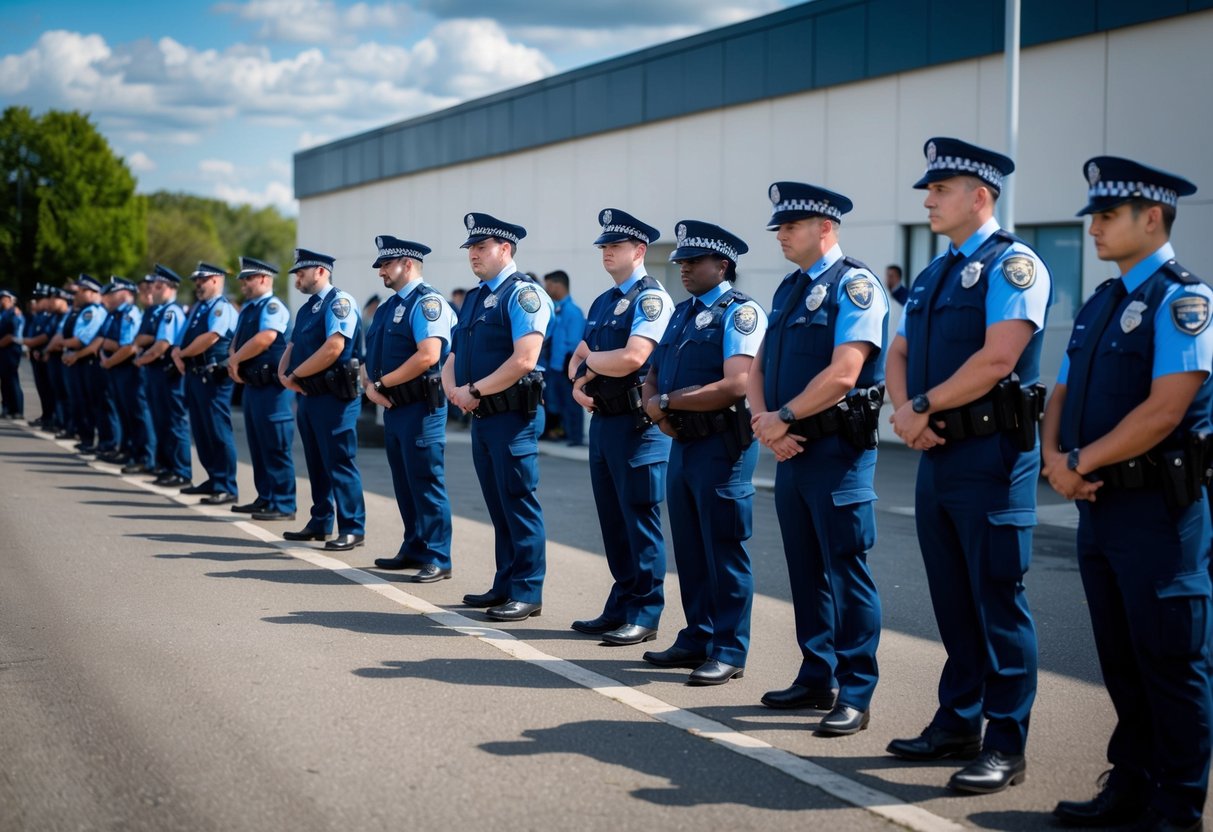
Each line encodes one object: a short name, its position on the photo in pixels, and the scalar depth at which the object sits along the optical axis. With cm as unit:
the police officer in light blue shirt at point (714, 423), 602
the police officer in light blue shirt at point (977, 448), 460
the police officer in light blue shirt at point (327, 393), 971
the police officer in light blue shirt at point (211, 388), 1205
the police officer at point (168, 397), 1335
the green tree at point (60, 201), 7338
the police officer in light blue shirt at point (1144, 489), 408
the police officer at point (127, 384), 1465
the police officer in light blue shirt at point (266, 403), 1097
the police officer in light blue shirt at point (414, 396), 859
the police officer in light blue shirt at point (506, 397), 750
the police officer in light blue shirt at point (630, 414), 678
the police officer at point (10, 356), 2108
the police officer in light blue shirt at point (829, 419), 529
